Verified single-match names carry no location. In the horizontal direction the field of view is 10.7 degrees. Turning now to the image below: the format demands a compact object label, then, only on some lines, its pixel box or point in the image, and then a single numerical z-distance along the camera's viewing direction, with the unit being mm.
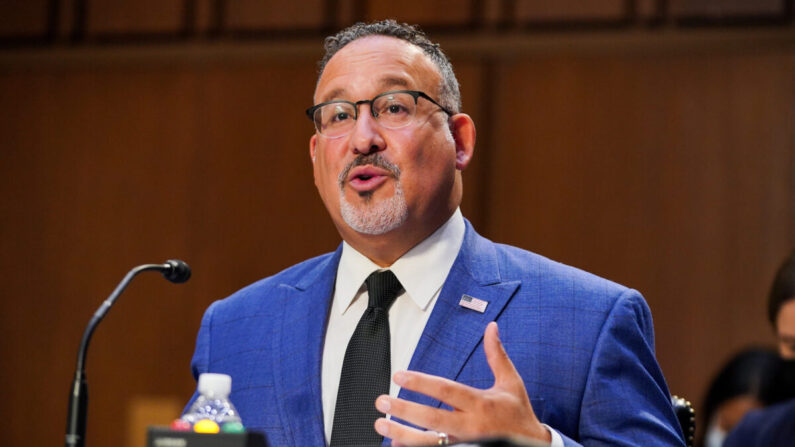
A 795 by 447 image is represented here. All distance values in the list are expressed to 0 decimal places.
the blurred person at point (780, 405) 4879
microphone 4319
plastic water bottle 4253
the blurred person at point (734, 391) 5580
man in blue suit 4476
